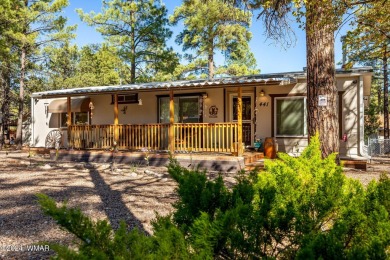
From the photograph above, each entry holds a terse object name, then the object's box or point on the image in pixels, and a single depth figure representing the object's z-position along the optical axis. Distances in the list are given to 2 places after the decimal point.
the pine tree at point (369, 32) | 6.58
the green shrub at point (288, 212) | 1.38
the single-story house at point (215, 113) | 10.02
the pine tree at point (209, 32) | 20.80
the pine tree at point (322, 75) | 5.47
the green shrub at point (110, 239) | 1.24
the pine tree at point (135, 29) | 21.45
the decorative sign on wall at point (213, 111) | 12.03
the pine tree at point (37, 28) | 17.36
